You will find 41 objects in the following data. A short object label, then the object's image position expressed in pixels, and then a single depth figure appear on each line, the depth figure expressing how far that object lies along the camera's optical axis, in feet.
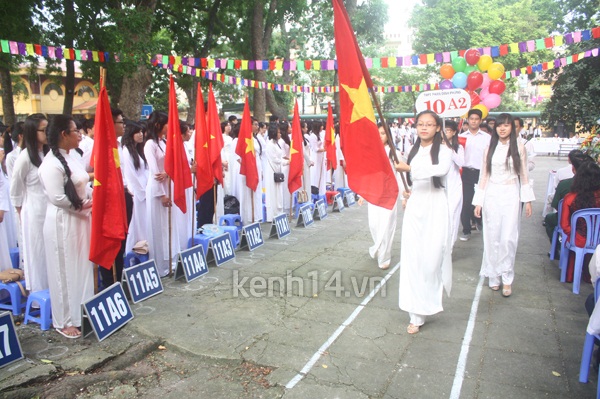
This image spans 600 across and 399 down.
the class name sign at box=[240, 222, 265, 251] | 22.17
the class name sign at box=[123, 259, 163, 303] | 15.58
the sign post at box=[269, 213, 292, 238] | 24.59
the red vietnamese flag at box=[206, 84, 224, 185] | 22.31
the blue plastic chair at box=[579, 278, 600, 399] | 10.32
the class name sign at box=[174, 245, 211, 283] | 17.83
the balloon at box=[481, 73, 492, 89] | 36.27
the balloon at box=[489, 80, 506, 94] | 35.37
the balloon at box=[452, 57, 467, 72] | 37.22
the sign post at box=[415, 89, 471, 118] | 24.59
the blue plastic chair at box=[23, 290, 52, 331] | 13.73
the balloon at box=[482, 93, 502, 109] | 35.60
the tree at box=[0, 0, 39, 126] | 34.91
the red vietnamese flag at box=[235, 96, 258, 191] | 24.62
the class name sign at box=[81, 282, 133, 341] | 12.95
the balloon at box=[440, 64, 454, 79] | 39.24
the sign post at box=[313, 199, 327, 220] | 29.63
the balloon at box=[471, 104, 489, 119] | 34.68
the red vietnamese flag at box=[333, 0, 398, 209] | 10.55
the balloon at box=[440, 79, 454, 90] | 38.48
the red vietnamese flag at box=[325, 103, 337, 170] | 32.68
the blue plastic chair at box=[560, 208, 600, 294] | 16.02
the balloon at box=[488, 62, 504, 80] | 35.27
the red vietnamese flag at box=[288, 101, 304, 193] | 26.89
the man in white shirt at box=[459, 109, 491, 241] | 23.47
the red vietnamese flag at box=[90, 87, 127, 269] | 13.35
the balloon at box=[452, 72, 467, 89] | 36.83
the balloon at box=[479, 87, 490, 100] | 36.47
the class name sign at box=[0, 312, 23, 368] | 11.41
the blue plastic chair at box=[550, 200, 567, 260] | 17.87
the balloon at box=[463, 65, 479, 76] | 37.58
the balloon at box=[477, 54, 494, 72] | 35.84
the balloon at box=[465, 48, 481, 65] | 35.66
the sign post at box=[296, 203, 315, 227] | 27.55
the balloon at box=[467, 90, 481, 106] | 36.52
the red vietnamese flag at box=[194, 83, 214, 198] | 20.51
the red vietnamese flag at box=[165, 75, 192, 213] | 17.65
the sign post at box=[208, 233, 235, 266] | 19.88
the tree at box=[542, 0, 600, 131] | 38.99
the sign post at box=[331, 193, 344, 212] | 32.71
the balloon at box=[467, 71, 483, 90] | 35.55
